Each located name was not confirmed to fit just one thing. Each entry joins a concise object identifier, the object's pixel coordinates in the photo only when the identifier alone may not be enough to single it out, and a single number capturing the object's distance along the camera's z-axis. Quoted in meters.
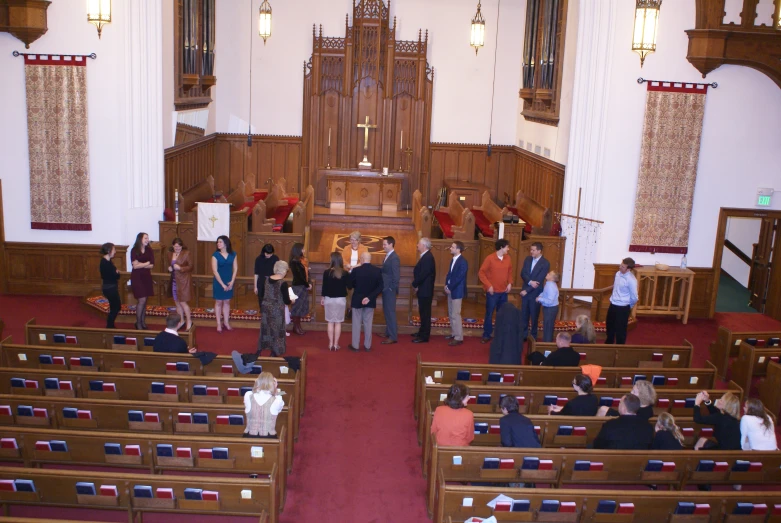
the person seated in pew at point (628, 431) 6.29
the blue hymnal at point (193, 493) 5.48
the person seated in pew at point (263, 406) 6.20
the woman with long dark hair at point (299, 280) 10.28
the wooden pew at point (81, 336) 8.65
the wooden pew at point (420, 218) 13.41
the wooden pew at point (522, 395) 7.45
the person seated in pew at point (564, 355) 7.96
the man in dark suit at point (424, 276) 10.40
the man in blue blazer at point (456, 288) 10.41
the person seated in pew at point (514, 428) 6.16
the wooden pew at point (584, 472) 6.07
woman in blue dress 10.39
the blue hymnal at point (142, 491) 5.48
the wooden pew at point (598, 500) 5.47
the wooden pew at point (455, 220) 13.13
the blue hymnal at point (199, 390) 7.35
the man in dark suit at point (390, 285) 10.34
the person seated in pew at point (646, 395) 6.52
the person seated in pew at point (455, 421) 6.33
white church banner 12.31
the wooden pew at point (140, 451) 6.02
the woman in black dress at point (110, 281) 9.81
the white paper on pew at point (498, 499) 5.45
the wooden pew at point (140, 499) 5.43
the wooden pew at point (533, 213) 13.71
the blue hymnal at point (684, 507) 5.54
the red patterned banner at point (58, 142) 12.09
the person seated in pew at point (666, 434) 6.38
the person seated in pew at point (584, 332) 8.60
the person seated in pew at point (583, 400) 6.81
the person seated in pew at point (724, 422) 6.67
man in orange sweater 10.41
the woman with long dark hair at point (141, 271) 10.25
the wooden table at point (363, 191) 17.22
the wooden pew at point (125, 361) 7.88
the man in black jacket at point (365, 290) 9.93
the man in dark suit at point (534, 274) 10.17
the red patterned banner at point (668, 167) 12.70
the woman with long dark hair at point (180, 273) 10.34
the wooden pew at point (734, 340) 10.05
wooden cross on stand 12.60
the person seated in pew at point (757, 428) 6.67
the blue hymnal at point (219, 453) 6.08
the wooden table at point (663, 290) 12.67
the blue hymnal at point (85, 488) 5.44
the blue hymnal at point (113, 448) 6.05
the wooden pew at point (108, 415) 6.70
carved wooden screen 18.36
